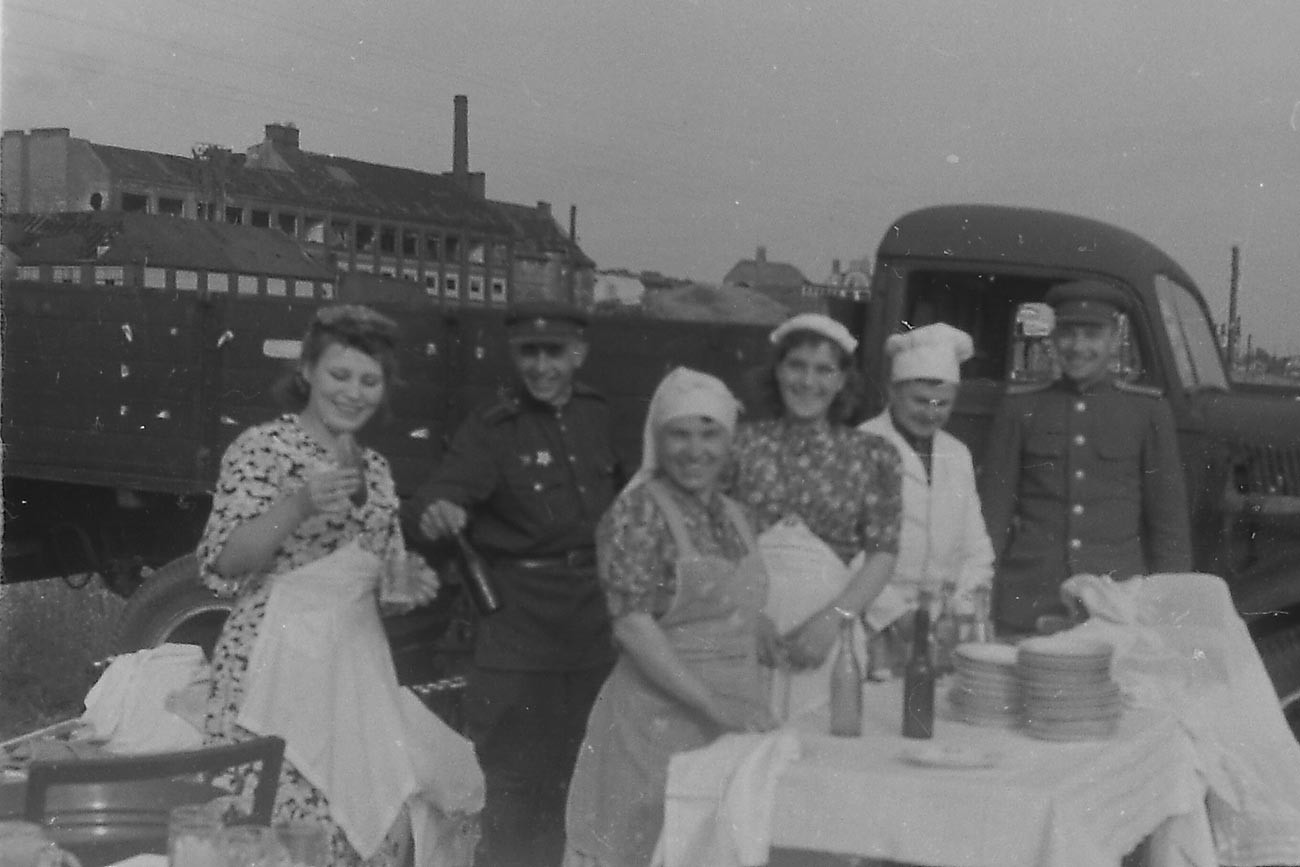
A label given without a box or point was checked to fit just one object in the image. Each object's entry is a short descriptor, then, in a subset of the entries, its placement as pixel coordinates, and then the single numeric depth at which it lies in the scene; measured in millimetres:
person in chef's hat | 3865
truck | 4527
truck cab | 4492
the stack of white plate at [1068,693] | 2875
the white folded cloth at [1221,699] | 3342
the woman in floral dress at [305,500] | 3158
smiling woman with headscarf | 3133
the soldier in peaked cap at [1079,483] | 4141
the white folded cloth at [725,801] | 2570
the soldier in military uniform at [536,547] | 4160
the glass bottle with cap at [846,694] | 2812
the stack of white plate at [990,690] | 2986
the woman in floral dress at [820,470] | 3531
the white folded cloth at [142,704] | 4285
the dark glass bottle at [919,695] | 2846
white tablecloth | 2494
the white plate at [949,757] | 2592
